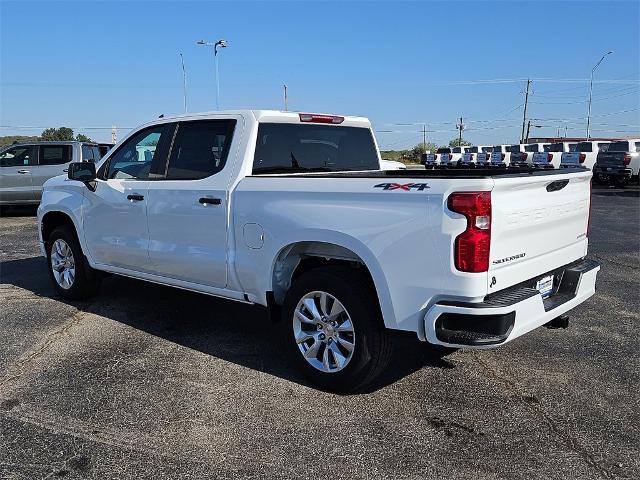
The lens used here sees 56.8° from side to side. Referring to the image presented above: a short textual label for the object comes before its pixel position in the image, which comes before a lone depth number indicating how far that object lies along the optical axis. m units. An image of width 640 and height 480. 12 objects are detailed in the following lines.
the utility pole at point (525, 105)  67.81
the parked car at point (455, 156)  37.72
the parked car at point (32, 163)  14.09
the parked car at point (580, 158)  25.78
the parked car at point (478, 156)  35.72
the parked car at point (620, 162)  23.05
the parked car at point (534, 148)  35.72
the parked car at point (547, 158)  27.44
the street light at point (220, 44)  18.17
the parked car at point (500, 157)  33.05
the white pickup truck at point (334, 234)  3.47
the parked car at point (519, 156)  30.92
